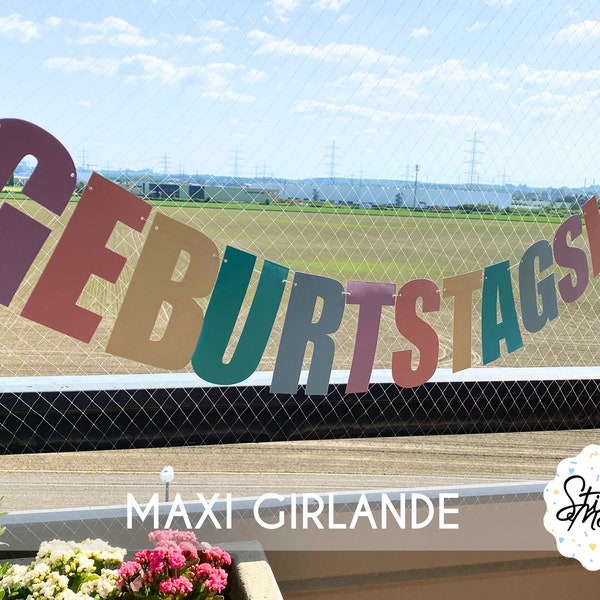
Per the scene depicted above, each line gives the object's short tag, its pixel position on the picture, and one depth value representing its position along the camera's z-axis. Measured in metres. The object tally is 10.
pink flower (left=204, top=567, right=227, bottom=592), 1.27
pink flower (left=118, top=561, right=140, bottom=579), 1.26
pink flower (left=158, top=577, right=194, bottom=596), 1.24
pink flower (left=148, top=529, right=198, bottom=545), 1.34
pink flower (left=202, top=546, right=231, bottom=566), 1.33
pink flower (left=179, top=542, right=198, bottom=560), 1.31
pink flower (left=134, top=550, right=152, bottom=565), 1.28
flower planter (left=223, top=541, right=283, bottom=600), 1.31
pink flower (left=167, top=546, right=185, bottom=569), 1.26
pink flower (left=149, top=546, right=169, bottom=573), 1.26
